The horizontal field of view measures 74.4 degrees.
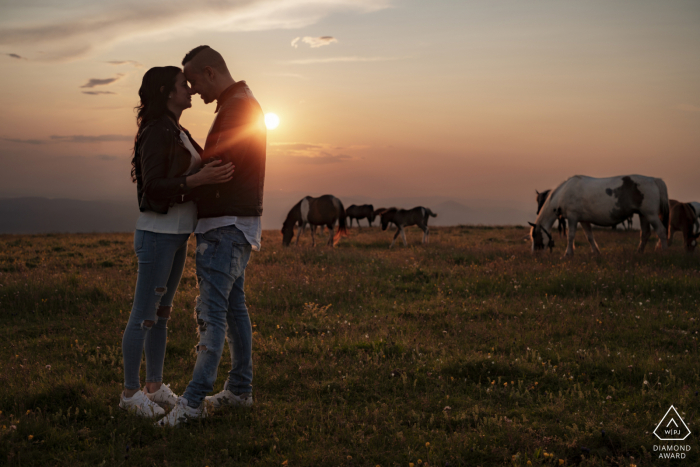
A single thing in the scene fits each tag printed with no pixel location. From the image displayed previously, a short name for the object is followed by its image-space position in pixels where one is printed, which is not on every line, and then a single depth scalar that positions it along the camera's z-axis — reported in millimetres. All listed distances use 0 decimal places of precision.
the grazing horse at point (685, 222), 14775
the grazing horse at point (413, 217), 21906
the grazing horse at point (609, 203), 14133
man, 3684
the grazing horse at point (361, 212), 41500
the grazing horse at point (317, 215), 20328
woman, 3627
